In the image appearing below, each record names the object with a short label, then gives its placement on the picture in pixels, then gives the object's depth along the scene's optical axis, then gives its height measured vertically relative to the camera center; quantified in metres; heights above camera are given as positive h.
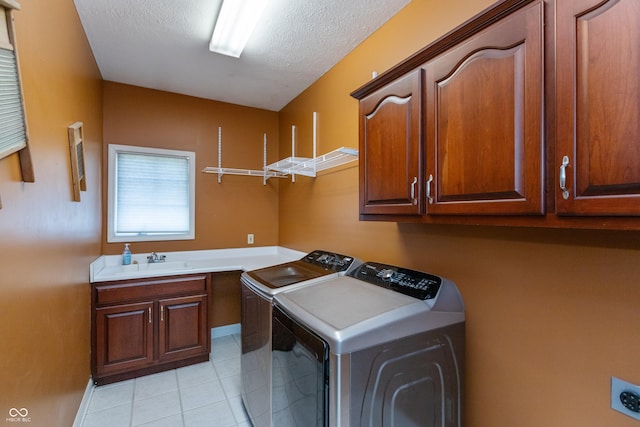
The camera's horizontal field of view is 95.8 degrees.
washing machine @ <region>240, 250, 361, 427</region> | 1.64 -0.62
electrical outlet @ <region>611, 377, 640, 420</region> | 0.89 -0.58
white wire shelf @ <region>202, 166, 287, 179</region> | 3.07 +0.45
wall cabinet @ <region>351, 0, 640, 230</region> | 0.70 +0.28
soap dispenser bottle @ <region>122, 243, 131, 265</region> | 2.72 -0.42
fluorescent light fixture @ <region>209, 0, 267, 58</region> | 1.67 +1.19
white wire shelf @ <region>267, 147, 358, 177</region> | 2.00 +0.40
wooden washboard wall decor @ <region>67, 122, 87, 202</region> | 1.61 +0.33
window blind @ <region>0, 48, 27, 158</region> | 0.84 +0.32
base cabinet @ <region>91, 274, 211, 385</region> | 2.27 -0.95
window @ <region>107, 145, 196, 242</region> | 2.77 +0.18
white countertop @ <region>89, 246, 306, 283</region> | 2.40 -0.50
